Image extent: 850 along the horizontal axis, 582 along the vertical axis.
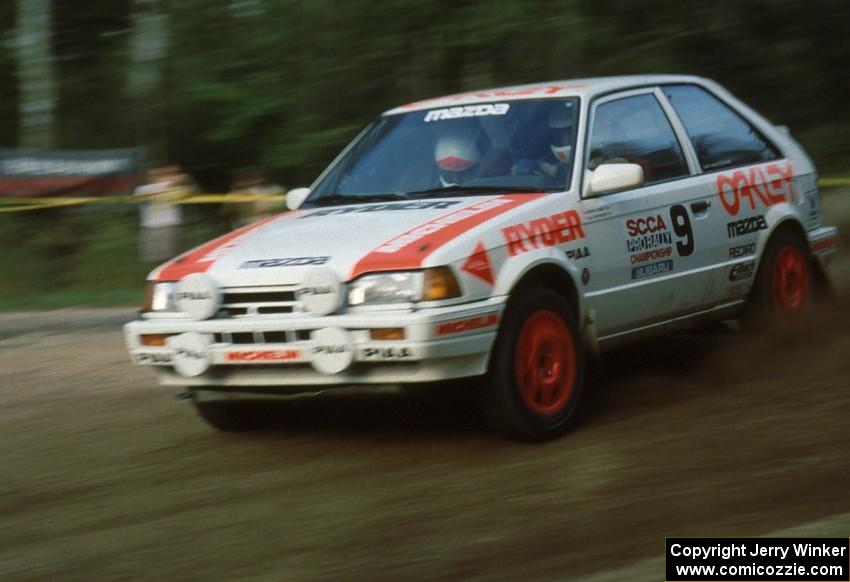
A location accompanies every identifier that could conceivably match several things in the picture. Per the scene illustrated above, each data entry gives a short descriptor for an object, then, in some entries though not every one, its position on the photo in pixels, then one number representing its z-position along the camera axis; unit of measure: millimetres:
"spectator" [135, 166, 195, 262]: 15352
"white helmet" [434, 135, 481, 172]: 7203
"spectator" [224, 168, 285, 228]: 15250
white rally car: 6039
